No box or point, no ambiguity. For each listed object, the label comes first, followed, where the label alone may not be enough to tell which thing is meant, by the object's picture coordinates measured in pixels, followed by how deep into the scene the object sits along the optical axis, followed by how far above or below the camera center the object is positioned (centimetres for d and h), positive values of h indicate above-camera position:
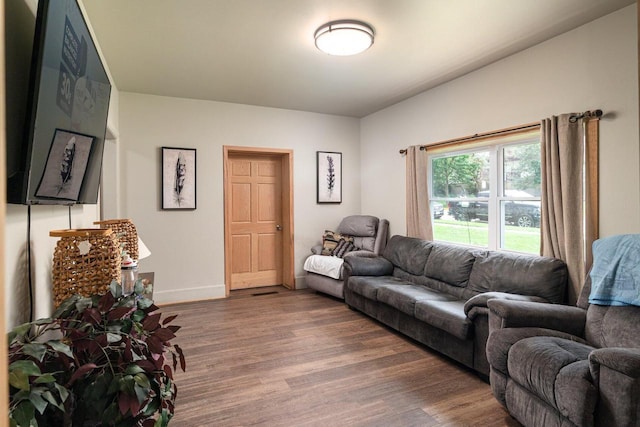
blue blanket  208 -38
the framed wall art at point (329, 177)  545 +61
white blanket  462 -69
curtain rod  262 +78
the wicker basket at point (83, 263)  130 -18
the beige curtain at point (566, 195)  268 +14
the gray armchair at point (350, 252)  464 -51
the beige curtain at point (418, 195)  427 +23
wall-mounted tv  107 +38
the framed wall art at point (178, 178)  448 +51
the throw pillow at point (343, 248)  498 -48
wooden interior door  523 -6
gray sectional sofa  265 -72
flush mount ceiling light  263 +140
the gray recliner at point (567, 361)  156 -77
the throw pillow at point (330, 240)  512 -37
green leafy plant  69 -36
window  322 +22
